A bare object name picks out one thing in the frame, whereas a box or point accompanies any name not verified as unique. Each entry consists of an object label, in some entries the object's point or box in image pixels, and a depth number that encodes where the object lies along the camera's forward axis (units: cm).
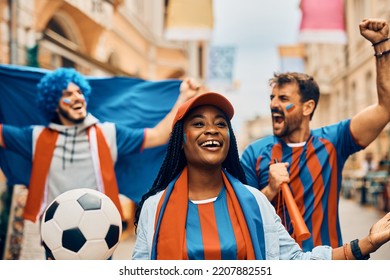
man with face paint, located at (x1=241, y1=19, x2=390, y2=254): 235
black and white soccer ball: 185
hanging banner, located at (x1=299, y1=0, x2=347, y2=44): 523
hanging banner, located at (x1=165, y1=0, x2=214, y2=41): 481
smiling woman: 171
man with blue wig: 281
